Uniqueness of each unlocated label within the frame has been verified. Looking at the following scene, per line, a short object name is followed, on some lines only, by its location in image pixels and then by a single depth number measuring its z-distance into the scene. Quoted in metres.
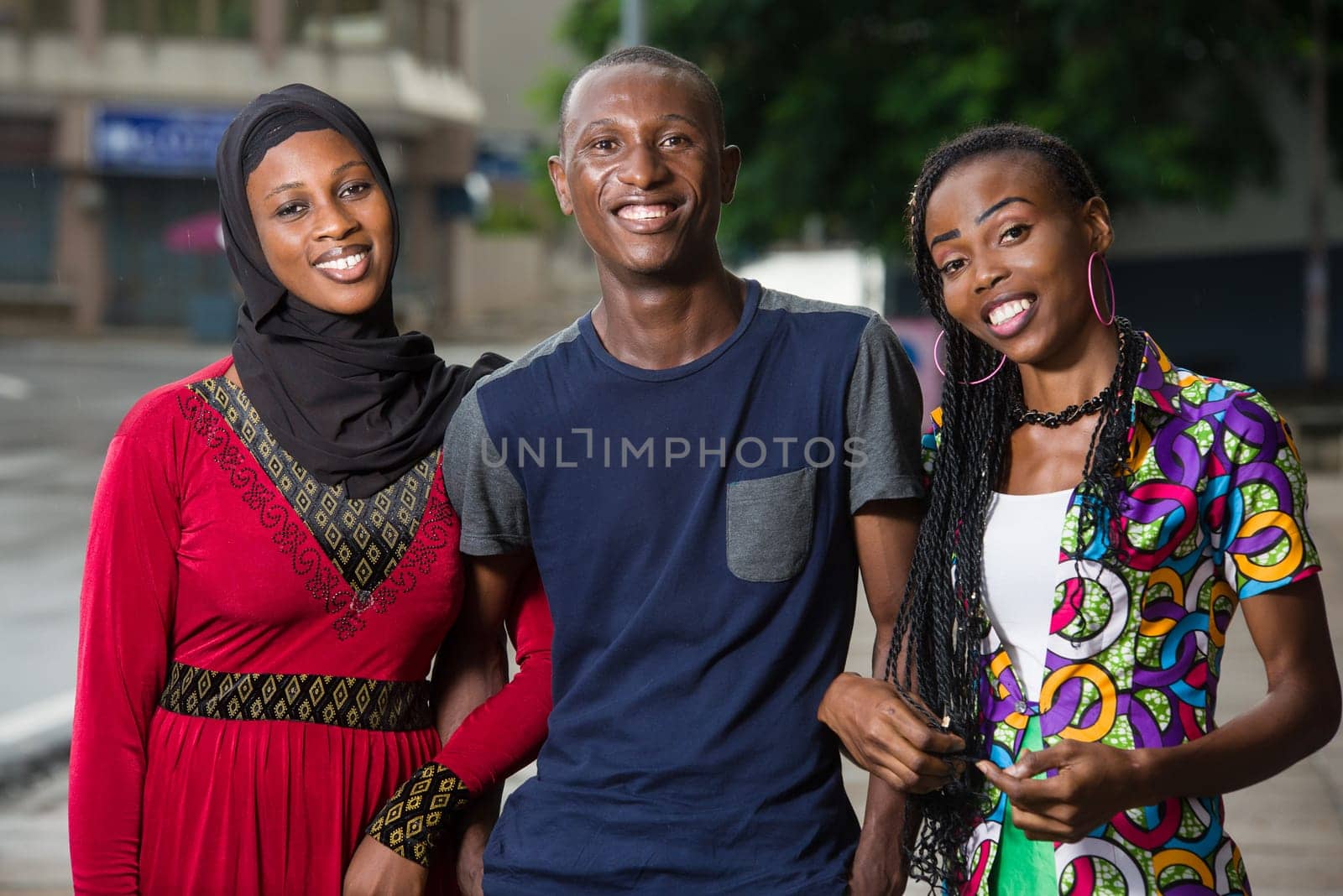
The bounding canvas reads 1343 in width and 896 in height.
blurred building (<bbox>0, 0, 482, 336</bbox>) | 32.78
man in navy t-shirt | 2.31
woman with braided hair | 2.09
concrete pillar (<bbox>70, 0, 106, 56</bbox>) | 32.78
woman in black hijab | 2.47
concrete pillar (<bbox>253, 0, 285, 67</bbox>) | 33.81
